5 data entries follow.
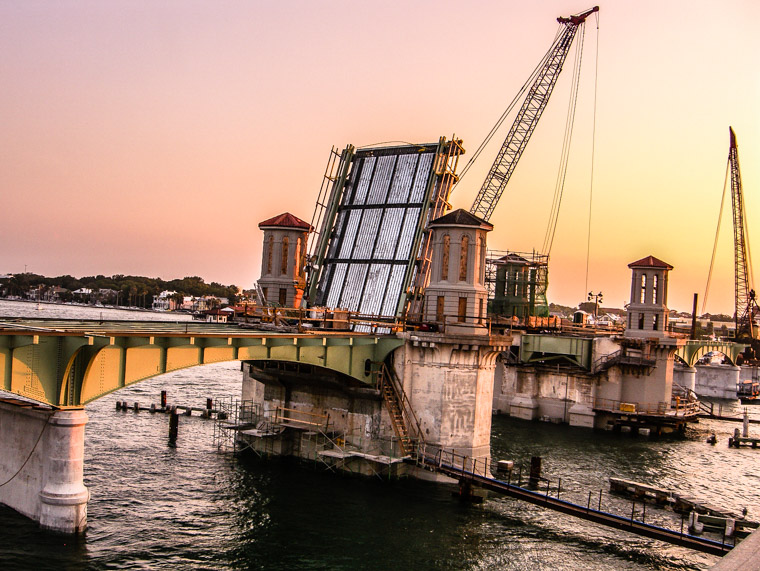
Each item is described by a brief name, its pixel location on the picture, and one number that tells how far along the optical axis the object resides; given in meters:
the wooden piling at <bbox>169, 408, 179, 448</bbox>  46.56
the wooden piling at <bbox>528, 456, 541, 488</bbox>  37.00
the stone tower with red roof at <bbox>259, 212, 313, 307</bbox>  47.91
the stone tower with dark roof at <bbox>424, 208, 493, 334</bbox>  38.44
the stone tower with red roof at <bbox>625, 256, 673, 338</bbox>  64.38
